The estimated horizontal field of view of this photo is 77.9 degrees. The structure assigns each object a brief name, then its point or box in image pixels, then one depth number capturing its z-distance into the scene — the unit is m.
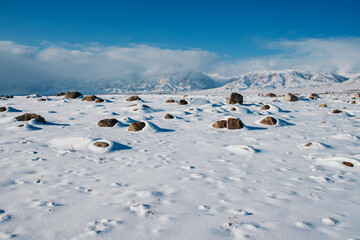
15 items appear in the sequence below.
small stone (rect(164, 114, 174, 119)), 14.87
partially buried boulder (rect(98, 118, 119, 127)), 11.87
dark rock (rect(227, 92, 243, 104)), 24.59
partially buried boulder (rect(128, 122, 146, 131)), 11.05
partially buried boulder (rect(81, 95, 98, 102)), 24.14
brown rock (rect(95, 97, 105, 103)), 22.98
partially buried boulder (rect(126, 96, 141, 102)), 25.20
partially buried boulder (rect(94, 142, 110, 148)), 7.98
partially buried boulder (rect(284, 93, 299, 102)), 28.38
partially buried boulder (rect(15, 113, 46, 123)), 12.05
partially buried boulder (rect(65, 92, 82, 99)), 27.38
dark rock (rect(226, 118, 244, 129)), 11.79
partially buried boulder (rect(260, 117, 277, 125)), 12.97
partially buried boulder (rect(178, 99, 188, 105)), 23.03
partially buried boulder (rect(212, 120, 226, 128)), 11.97
